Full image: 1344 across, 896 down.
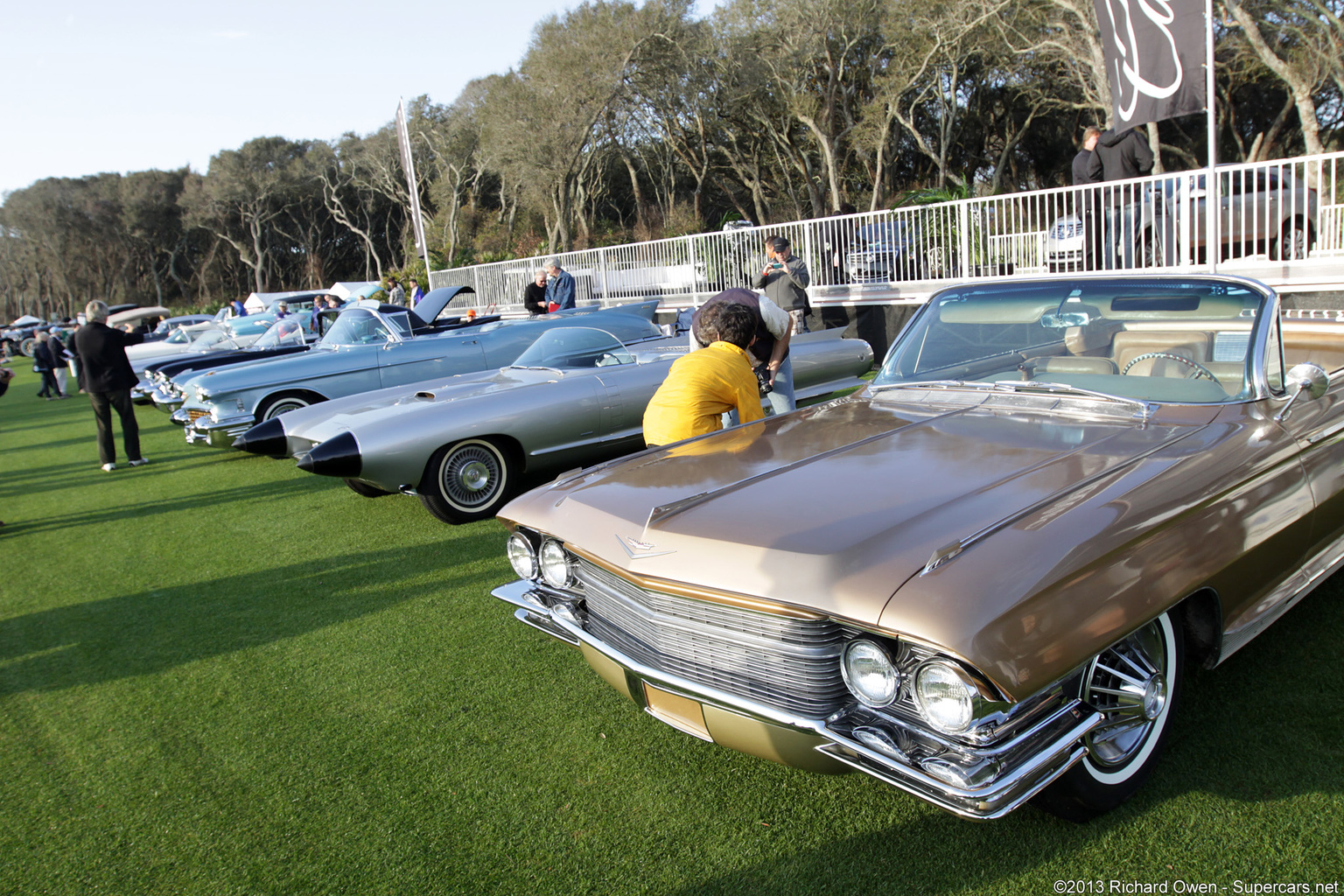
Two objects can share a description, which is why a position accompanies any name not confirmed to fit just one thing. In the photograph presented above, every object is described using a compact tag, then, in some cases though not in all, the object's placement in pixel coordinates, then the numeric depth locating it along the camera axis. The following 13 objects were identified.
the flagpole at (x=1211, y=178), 7.29
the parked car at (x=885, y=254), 11.76
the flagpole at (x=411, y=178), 22.34
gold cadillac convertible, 2.02
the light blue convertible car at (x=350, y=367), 9.23
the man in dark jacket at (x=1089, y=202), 9.81
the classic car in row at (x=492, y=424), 5.77
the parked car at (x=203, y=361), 11.26
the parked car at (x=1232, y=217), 8.58
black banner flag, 7.68
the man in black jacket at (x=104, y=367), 9.48
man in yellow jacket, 4.03
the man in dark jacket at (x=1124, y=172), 9.48
